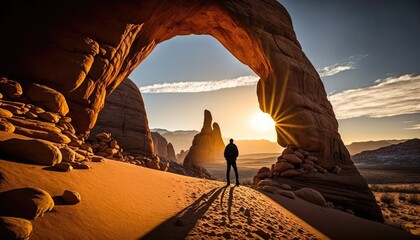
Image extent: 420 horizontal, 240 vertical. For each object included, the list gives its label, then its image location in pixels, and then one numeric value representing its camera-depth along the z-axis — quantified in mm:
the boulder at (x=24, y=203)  2086
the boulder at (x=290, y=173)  10535
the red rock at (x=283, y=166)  10881
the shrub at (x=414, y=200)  14957
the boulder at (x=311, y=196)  8023
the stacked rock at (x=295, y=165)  10688
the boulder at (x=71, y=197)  2703
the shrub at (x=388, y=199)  14444
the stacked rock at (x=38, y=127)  3238
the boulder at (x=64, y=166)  3439
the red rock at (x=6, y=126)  3664
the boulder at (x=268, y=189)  7347
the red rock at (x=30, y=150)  3088
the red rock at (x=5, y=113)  4123
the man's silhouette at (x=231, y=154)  7961
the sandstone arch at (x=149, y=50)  6059
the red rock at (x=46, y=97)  5363
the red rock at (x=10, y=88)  4977
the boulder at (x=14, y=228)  1741
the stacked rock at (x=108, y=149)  10514
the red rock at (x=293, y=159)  10906
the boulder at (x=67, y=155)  3869
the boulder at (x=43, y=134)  3957
